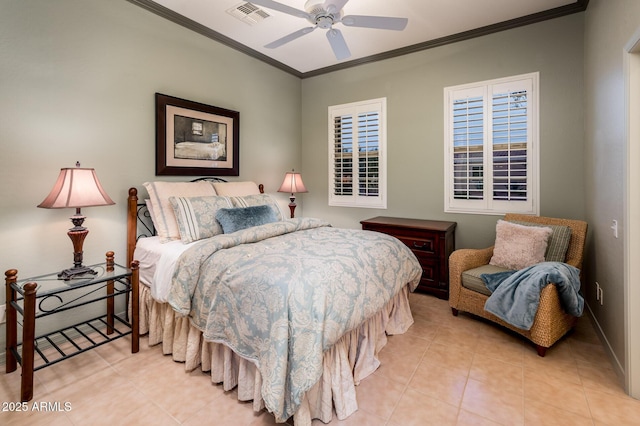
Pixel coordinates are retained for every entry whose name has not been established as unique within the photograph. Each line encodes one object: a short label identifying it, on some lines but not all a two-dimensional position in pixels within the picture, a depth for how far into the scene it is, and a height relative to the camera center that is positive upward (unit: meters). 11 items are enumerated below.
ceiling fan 2.45 +1.58
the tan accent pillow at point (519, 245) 2.89 -0.28
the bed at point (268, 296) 1.61 -0.50
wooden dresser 3.53 -0.36
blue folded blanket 2.34 -0.58
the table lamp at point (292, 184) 4.47 +0.42
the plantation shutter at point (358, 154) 4.42 +0.86
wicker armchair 2.33 -0.69
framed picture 3.23 +0.83
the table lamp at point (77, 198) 2.16 +0.10
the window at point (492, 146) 3.45 +0.77
